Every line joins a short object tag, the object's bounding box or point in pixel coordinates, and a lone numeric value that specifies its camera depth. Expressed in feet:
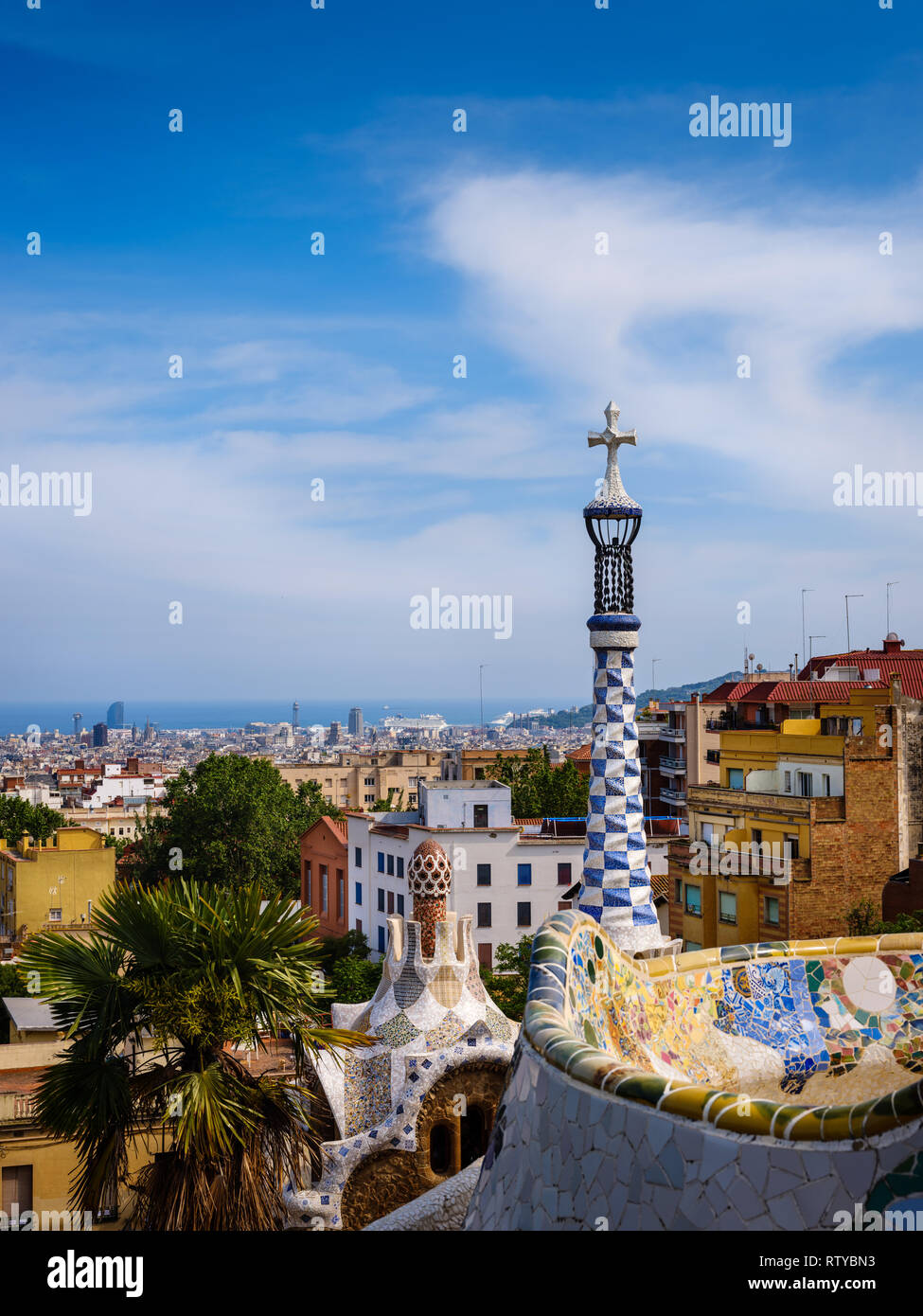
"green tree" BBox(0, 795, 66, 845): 229.45
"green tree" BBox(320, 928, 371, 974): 158.51
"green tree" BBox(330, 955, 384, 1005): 127.03
